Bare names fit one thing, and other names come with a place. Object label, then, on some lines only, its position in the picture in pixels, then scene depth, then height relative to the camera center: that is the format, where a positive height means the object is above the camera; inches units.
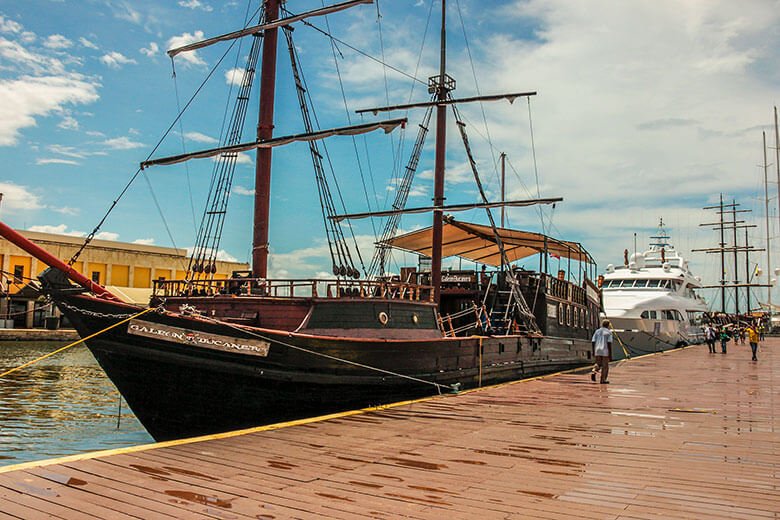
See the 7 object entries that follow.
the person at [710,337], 1292.9 -38.6
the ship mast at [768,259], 2662.4 +255.1
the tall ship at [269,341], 398.3 -22.8
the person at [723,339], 1286.2 -42.1
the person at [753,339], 1058.1 -33.4
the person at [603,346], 608.7 -29.2
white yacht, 1487.5 +31.4
